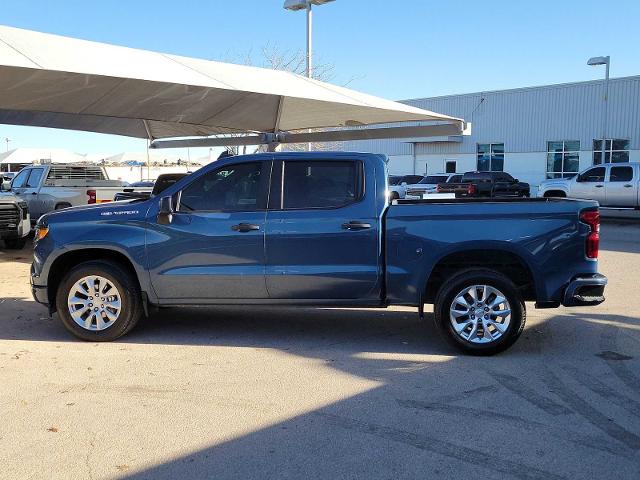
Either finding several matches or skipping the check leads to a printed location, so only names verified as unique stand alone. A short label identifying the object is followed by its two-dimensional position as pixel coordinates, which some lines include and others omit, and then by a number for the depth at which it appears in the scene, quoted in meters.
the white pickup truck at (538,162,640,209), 22.08
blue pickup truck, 5.93
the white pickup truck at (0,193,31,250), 12.63
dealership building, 39.62
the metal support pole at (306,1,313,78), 18.33
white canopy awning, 10.03
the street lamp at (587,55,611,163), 31.06
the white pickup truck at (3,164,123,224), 14.73
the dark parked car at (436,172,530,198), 25.80
